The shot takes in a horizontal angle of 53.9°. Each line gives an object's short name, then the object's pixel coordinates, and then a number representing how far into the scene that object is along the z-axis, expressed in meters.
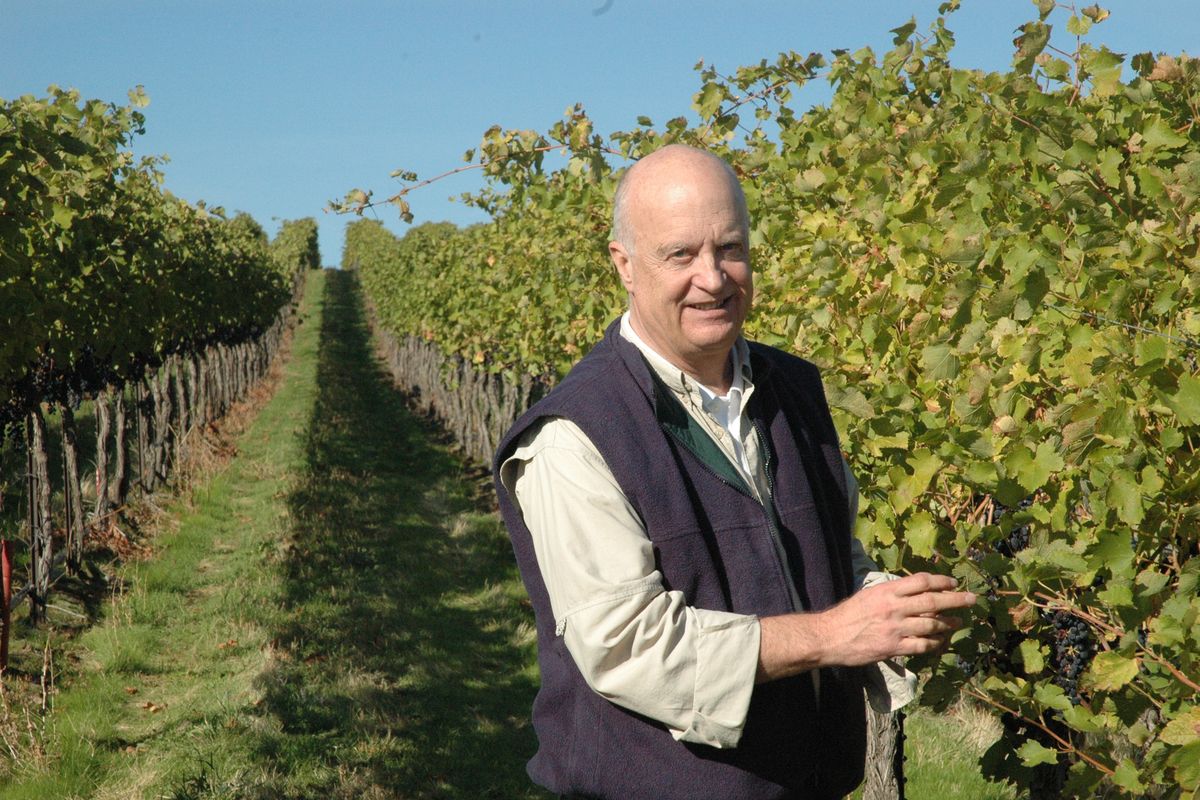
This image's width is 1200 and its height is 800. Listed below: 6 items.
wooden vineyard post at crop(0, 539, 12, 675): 6.73
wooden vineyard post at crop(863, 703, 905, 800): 4.09
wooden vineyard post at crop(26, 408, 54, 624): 8.12
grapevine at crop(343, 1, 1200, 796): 2.48
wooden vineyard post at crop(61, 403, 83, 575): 9.18
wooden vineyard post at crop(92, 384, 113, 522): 10.68
